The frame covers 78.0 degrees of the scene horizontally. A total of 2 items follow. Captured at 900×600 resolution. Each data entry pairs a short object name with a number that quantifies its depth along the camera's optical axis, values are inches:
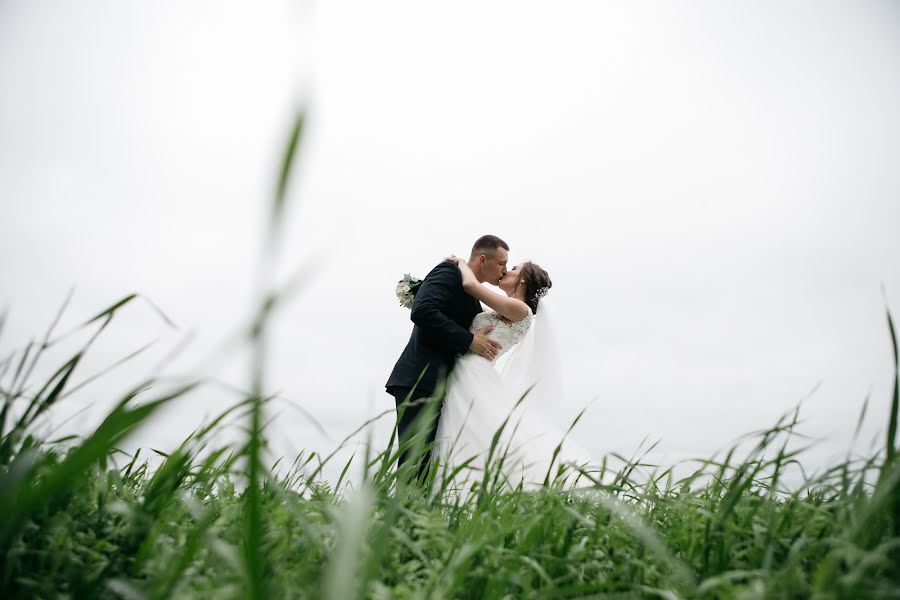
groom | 214.4
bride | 189.5
